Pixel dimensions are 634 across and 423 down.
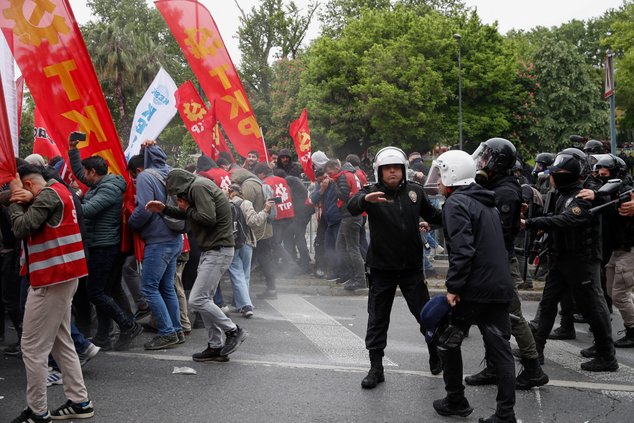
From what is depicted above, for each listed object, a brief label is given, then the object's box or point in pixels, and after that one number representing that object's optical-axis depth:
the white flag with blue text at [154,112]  10.23
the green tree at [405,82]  43.44
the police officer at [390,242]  5.82
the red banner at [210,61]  10.84
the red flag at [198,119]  10.33
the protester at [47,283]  4.94
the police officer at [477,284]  4.85
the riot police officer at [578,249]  6.16
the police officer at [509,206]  5.80
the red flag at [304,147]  12.72
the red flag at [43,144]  9.60
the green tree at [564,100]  47.00
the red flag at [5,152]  5.05
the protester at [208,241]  6.53
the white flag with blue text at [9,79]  7.01
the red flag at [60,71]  6.48
